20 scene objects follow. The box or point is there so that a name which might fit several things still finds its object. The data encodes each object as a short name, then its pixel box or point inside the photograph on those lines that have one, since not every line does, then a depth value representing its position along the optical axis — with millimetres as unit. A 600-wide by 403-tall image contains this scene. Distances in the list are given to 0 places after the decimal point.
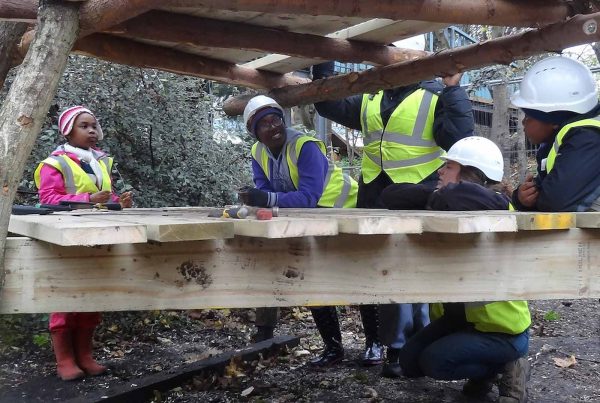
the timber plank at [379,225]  2234
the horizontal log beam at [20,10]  3168
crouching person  3344
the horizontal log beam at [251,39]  3787
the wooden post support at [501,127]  8367
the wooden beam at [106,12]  2514
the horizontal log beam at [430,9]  2885
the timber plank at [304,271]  2256
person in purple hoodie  4336
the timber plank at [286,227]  2141
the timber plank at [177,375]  3896
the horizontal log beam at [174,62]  4160
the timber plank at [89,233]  1969
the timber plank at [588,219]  2451
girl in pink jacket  4254
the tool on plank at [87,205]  3643
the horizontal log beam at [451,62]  3398
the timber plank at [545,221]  2395
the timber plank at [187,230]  2051
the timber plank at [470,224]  2285
